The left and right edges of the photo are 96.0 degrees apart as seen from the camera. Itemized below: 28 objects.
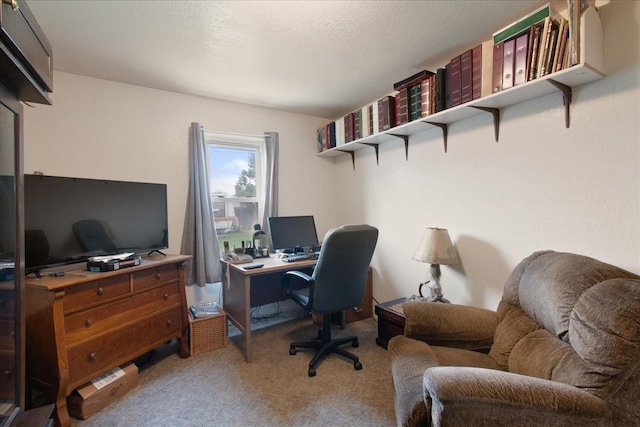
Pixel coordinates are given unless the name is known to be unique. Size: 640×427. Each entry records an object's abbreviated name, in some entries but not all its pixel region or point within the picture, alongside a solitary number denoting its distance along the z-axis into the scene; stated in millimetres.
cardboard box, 1685
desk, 2336
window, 3021
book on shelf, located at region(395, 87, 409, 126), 2318
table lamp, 2168
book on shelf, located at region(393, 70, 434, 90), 2156
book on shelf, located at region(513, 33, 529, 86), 1571
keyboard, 2662
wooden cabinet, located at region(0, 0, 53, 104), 803
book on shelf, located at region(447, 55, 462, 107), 1936
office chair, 1980
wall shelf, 1394
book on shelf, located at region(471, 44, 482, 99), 1812
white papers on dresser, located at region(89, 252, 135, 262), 1911
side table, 2262
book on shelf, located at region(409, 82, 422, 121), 2215
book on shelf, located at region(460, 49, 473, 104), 1867
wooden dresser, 1594
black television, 1771
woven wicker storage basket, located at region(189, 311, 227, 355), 2393
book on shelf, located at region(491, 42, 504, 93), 1690
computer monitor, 2916
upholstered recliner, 936
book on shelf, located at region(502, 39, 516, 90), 1626
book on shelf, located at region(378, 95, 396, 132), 2475
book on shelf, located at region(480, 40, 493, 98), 1758
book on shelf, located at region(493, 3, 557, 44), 1498
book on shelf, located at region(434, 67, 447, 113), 2053
